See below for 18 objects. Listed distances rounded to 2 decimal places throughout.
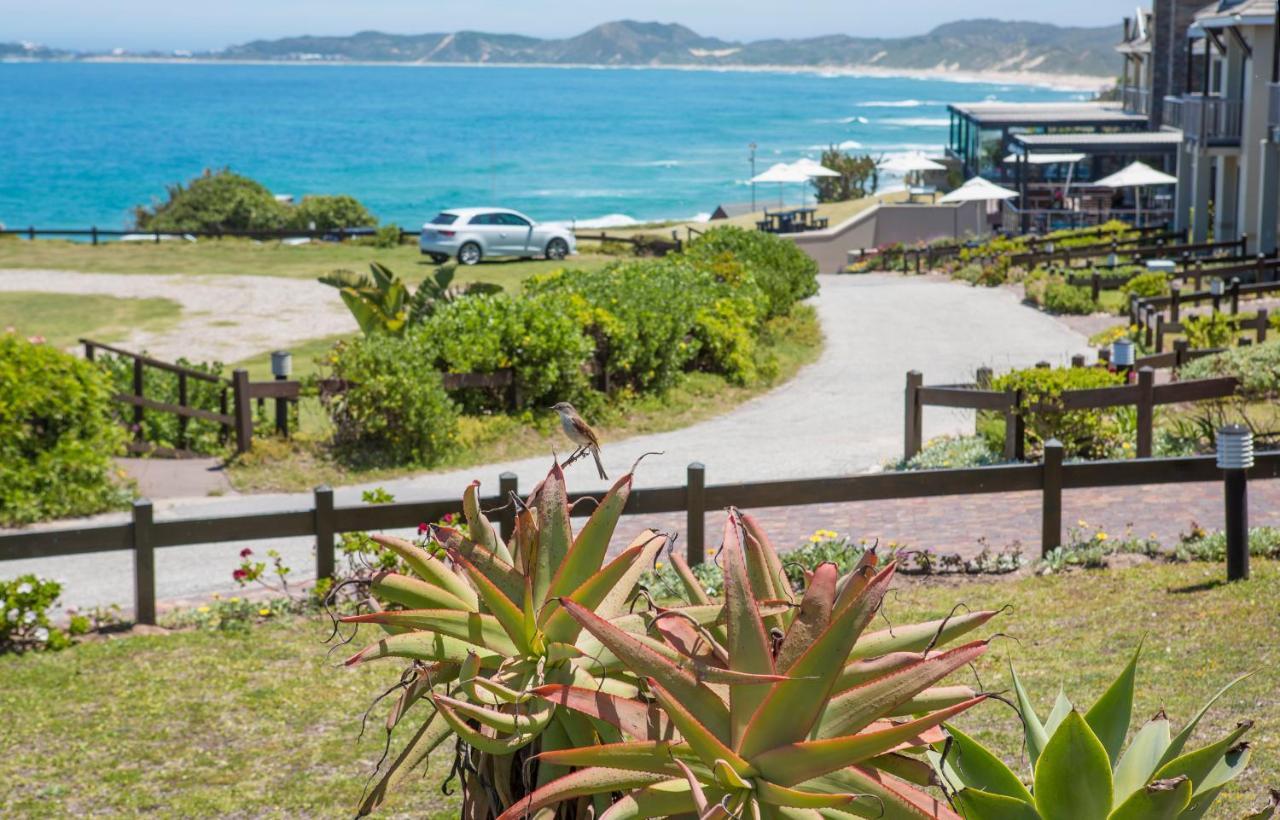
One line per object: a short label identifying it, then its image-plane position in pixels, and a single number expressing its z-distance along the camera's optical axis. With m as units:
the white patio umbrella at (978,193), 41.06
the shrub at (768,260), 24.00
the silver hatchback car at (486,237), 35.47
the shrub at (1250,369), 14.12
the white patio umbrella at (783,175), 53.59
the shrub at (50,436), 13.07
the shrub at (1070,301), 26.23
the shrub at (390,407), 15.37
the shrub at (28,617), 8.21
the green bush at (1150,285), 25.61
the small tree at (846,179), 64.94
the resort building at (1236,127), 30.05
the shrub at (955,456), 13.54
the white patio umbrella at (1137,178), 38.75
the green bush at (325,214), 46.66
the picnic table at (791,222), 45.59
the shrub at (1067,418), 12.81
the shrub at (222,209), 47.12
